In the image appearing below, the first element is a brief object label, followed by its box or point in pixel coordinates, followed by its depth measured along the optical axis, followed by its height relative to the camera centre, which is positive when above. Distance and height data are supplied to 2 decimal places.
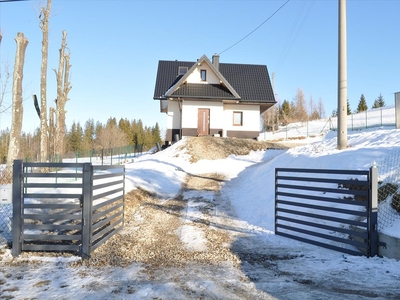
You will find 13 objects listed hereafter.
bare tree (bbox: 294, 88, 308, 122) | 68.55 +9.54
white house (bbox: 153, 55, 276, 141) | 27.27 +4.23
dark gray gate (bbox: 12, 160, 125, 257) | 5.59 -1.13
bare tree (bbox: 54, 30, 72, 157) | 24.27 +3.57
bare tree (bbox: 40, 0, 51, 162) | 19.05 +3.77
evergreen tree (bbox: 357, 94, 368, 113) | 76.93 +10.91
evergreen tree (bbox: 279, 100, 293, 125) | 66.08 +8.80
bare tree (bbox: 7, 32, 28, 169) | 13.95 +2.03
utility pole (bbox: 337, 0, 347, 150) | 11.40 +2.38
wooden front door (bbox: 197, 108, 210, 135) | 27.55 +2.44
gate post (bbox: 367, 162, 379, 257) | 5.50 -1.11
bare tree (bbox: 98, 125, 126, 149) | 65.88 +2.29
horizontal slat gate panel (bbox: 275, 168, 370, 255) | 5.71 -1.45
